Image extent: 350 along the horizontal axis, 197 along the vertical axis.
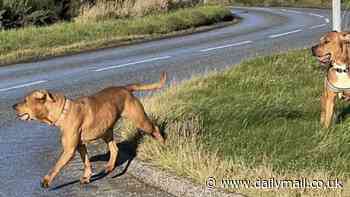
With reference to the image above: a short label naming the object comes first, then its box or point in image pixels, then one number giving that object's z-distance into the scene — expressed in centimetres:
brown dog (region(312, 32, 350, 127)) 768
